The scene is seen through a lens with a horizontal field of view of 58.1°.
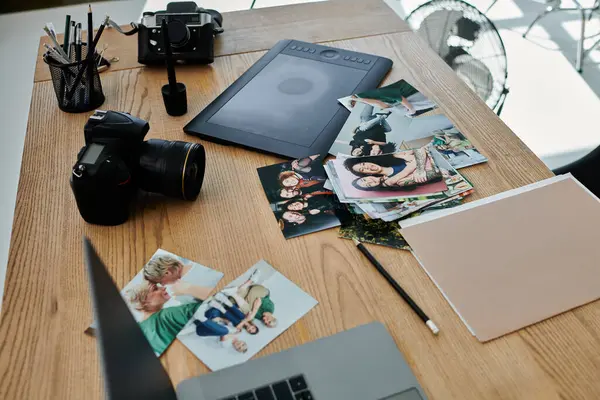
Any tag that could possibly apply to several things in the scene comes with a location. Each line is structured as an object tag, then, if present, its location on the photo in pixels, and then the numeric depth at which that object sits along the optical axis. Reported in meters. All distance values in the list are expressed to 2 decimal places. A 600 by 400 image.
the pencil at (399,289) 0.73
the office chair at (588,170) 1.15
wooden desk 0.68
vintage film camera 1.25
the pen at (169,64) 1.03
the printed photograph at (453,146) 1.00
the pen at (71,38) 1.11
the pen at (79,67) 1.08
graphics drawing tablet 1.05
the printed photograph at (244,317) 0.71
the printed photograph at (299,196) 0.89
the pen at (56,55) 1.07
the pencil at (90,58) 1.07
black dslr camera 0.83
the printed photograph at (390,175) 0.92
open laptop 0.66
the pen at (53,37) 1.07
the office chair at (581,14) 2.66
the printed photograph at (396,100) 1.13
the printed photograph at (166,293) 0.73
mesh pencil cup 1.07
